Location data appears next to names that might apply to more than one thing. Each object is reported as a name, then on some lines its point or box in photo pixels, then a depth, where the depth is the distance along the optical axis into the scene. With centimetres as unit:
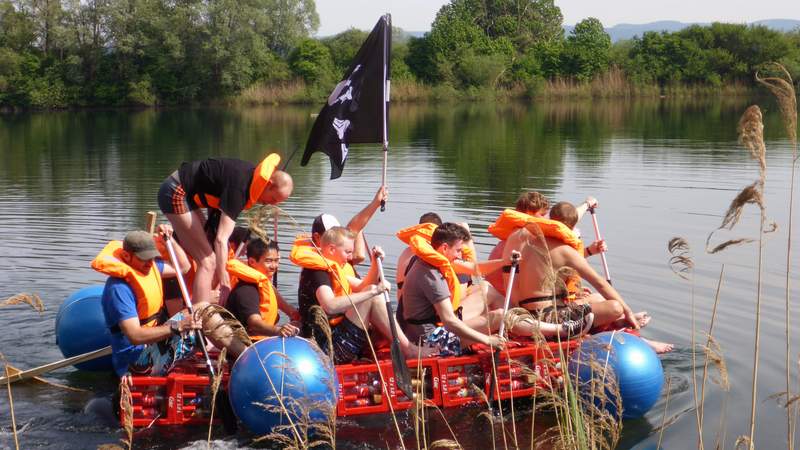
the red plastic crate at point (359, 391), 666
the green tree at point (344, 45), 5791
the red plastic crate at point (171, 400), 651
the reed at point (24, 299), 358
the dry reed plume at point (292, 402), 569
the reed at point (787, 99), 319
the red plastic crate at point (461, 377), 697
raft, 654
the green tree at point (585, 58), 5384
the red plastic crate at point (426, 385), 681
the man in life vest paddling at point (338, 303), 680
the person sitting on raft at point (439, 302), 691
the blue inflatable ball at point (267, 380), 598
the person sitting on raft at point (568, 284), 725
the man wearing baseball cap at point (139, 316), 648
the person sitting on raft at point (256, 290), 682
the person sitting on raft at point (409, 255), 807
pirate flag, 873
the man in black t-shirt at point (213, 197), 736
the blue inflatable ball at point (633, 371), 661
